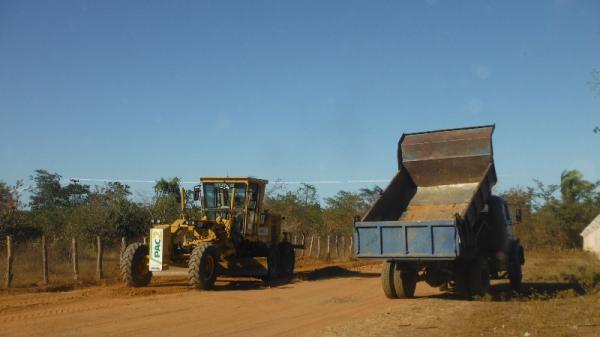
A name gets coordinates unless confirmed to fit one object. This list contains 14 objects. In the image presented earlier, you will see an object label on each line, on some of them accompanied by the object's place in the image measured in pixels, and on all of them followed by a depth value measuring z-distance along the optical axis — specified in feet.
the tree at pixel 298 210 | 129.70
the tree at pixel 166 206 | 89.61
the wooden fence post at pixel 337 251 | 106.85
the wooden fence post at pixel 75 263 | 55.72
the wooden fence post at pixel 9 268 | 48.43
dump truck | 38.68
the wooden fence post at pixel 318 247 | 98.44
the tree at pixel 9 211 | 77.66
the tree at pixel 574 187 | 140.87
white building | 110.04
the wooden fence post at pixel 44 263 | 52.75
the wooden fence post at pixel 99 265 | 57.26
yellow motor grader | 49.01
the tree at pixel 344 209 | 142.92
